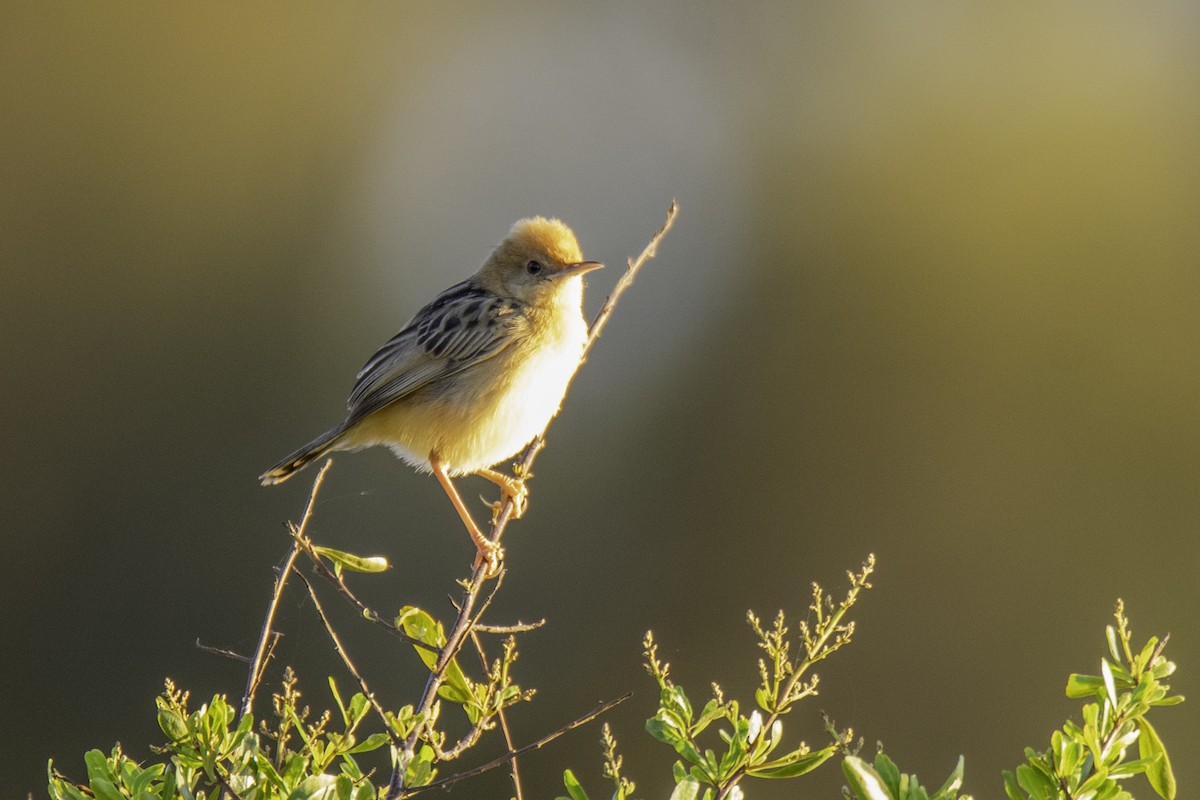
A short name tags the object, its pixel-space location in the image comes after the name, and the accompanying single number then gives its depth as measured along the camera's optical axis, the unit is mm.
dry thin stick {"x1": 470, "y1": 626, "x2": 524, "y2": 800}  5627
